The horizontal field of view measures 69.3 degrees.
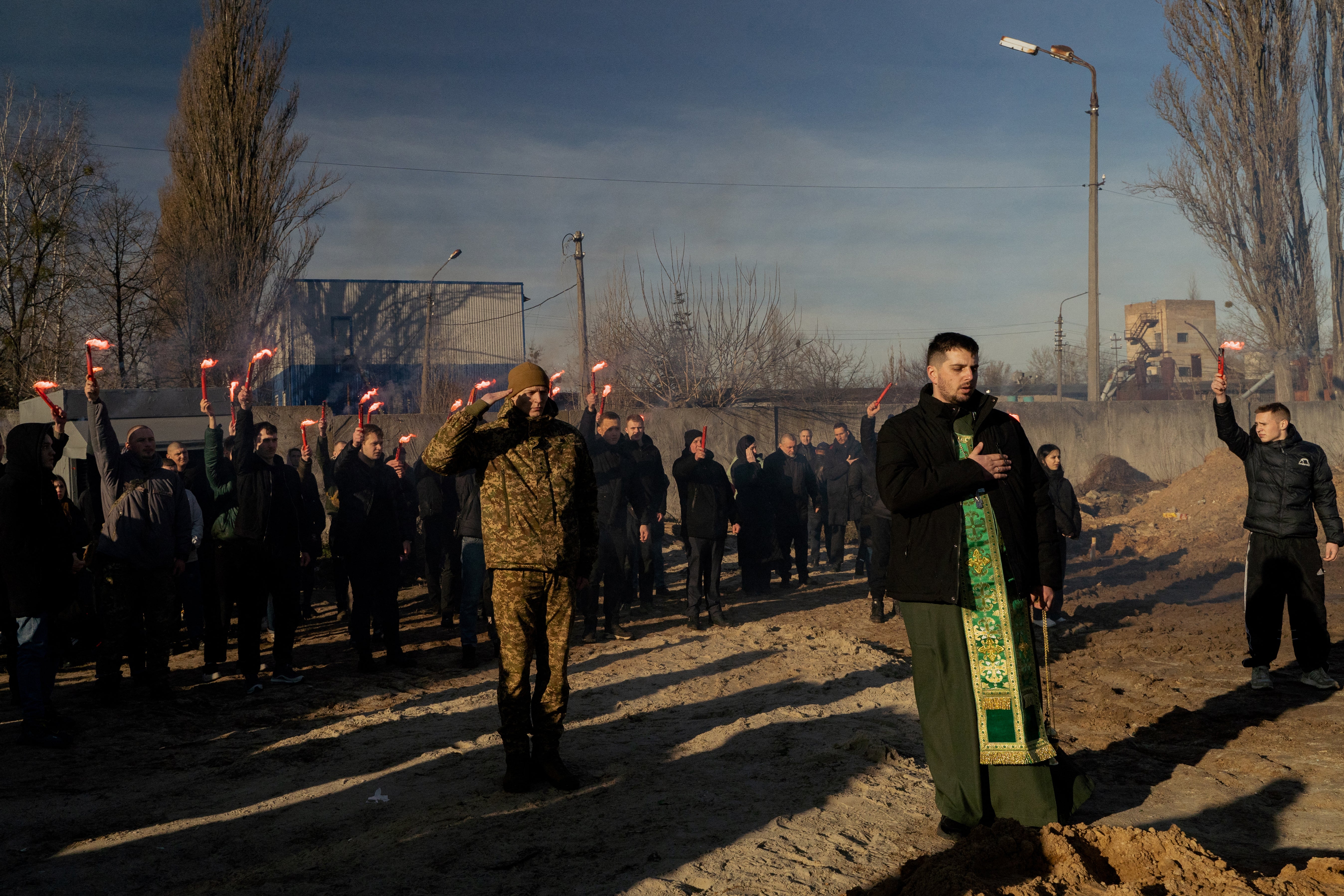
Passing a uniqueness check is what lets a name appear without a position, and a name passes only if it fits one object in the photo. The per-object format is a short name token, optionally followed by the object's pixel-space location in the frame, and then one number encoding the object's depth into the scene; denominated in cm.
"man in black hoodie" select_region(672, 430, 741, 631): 990
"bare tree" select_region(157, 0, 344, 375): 2619
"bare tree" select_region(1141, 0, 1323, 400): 2700
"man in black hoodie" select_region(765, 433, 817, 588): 1287
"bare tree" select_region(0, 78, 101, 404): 2127
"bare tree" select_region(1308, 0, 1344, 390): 2831
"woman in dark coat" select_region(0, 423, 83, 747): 593
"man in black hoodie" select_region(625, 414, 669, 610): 1030
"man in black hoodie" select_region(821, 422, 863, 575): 1377
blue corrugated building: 3731
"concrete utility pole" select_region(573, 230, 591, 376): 2408
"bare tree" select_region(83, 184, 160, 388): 2222
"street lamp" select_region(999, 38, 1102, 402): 2148
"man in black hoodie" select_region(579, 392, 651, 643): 940
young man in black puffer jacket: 664
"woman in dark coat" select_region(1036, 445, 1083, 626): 909
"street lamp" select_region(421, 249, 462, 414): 2500
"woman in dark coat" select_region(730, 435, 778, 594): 1229
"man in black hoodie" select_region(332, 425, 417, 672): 794
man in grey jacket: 707
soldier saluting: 470
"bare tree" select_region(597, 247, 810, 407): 2295
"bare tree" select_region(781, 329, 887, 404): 2459
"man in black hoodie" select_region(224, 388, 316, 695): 746
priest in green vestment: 392
